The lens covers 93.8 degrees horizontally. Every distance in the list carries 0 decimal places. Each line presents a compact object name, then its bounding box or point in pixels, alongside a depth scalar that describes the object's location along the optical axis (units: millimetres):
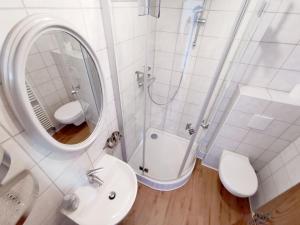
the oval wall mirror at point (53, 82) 487
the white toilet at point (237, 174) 1409
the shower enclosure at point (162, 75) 1090
